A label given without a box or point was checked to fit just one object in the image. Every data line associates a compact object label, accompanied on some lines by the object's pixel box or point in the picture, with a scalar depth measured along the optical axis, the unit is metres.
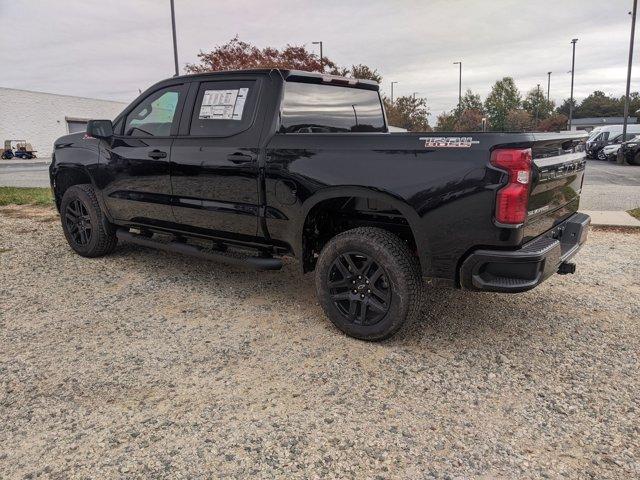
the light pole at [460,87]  66.40
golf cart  35.66
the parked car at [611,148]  25.59
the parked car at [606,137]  29.33
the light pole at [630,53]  25.23
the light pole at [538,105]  80.22
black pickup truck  3.05
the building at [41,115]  40.09
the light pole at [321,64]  25.96
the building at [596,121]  90.94
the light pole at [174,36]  19.48
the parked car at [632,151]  21.31
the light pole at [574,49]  47.62
